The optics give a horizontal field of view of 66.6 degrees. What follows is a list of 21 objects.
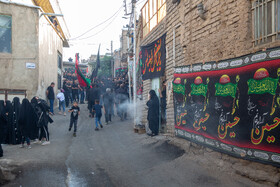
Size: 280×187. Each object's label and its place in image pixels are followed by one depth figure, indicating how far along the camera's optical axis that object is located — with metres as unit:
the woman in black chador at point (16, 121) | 6.91
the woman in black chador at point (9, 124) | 6.85
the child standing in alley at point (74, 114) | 8.25
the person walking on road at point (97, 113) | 9.09
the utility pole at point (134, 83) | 9.17
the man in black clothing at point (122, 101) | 10.96
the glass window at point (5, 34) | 10.02
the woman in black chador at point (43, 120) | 6.98
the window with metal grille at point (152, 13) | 7.72
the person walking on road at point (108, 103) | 10.27
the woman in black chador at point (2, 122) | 6.13
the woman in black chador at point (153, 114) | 7.32
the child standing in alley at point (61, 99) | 11.37
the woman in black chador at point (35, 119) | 6.92
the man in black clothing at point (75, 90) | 14.09
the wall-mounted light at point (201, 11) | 4.92
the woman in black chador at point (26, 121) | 6.75
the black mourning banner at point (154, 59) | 7.27
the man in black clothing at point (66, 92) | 13.27
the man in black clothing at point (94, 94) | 11.12
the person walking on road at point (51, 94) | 10.84
